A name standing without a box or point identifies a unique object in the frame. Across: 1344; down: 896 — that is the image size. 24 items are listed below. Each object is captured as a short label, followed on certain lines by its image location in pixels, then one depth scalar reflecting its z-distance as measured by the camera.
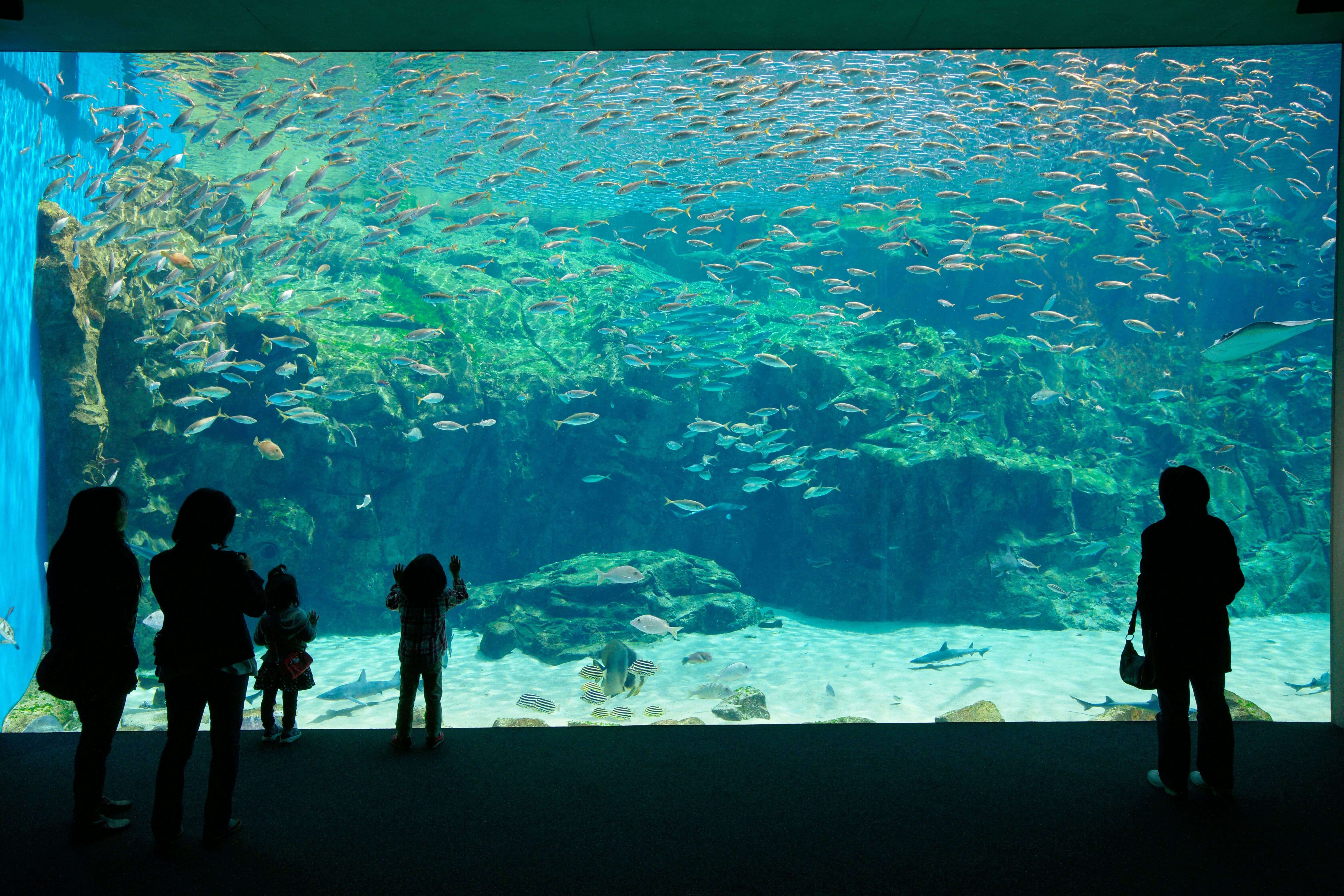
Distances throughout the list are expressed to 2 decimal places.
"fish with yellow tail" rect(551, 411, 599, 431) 11.53
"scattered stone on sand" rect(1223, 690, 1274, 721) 6.06
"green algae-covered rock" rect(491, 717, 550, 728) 7.20
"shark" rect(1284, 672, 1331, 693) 10.70
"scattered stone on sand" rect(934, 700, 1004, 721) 6.98
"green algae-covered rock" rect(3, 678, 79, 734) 7.50
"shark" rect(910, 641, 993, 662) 10.95
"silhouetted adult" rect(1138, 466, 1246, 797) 2.71
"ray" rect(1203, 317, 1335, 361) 7.55
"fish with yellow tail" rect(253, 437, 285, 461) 10.80
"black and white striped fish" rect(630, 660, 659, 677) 9.53
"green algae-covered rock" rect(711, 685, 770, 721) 9.00
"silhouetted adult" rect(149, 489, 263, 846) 2.36
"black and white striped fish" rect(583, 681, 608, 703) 10.62
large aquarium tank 10.42
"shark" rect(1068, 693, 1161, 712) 8.41
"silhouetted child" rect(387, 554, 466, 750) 3.40
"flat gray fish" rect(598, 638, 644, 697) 9.61
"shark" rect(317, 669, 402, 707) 10.07
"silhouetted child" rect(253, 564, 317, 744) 3.46
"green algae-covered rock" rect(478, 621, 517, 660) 12.48
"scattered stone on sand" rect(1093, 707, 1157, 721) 7.47
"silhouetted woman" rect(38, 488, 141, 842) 2.44
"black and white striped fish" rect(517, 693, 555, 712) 10.49
